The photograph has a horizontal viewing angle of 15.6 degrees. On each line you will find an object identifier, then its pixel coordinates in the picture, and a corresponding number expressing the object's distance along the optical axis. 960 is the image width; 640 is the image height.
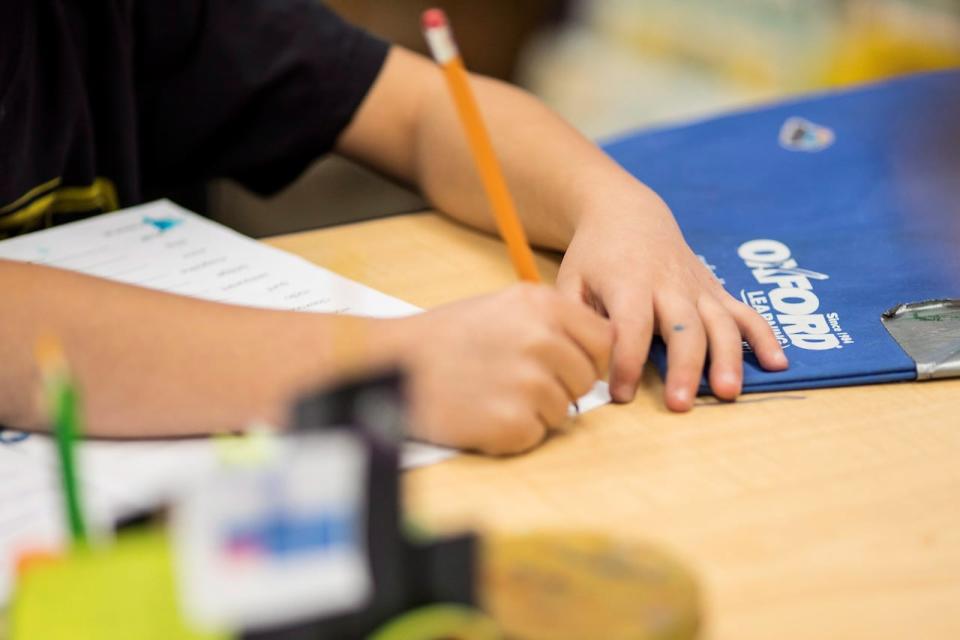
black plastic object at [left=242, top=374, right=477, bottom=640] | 0.99
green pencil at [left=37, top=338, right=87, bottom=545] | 0.98
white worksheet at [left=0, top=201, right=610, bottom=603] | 1.12
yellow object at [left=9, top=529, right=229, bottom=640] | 1.01
